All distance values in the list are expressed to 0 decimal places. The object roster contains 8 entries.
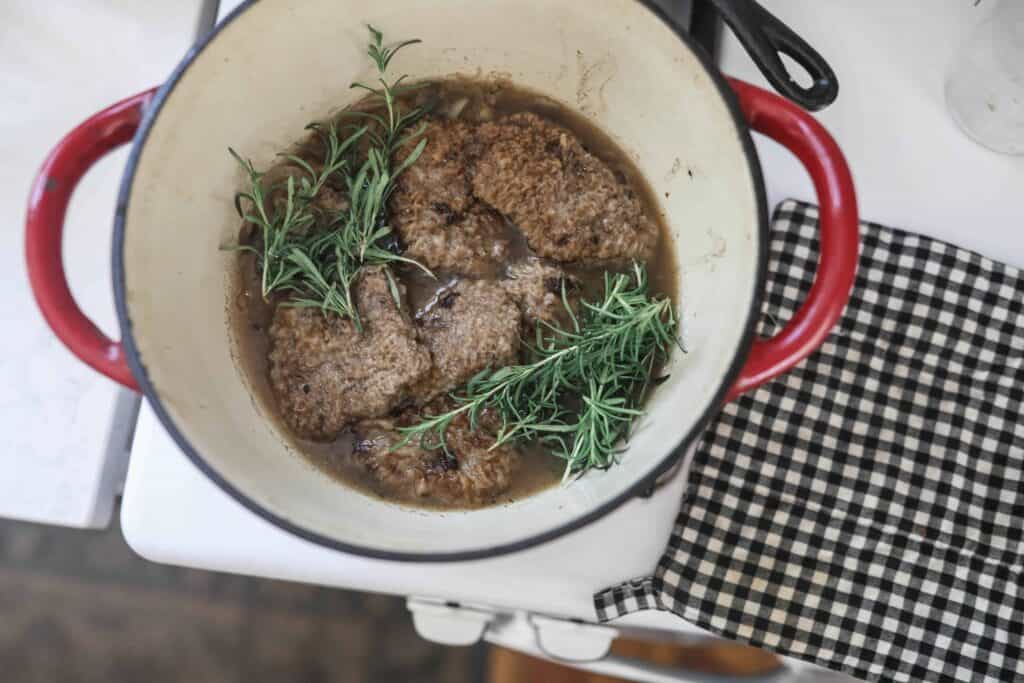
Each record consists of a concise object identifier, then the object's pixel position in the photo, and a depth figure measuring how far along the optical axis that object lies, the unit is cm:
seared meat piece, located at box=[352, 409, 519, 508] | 87
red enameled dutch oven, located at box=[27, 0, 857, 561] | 71
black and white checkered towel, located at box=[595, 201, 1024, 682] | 92
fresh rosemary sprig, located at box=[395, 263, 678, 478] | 83
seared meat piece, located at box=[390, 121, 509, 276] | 90
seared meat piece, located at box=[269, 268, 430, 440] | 86
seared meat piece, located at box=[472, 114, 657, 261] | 90
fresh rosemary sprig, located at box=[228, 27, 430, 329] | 86
